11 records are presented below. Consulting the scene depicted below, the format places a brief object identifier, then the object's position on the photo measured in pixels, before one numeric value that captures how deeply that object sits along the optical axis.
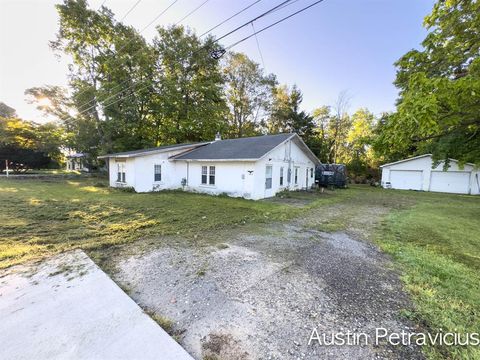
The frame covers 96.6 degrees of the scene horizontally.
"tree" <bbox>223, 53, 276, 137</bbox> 27.98
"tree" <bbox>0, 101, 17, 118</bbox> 33.33
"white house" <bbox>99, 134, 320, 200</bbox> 12.02
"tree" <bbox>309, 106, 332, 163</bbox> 30.55
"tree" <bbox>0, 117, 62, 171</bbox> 21.93
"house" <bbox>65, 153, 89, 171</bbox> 33.16
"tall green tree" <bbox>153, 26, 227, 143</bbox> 22.32
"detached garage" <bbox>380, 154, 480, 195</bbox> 18.19
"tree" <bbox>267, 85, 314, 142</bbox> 27.92
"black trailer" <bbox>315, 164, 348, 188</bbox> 19.19
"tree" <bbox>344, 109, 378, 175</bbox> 25.95
